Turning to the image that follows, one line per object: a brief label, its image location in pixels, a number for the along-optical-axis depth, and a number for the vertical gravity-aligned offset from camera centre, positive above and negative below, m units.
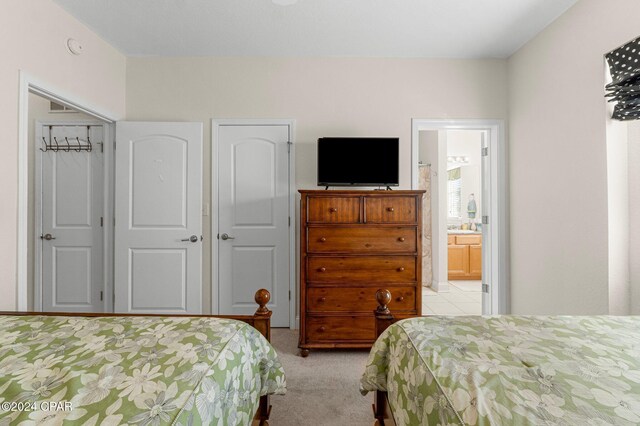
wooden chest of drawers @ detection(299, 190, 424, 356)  2.61 -0.38
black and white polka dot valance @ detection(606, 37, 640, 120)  1.90 +0.86
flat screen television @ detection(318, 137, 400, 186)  2.99 +0.53
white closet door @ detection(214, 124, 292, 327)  3.15 -0.03
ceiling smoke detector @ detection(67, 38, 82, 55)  2.50 +1.40
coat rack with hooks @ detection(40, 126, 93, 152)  3.15 +0.74
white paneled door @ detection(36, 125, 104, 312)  3.13 -0.11
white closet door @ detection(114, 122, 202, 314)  3.07 -0.02
